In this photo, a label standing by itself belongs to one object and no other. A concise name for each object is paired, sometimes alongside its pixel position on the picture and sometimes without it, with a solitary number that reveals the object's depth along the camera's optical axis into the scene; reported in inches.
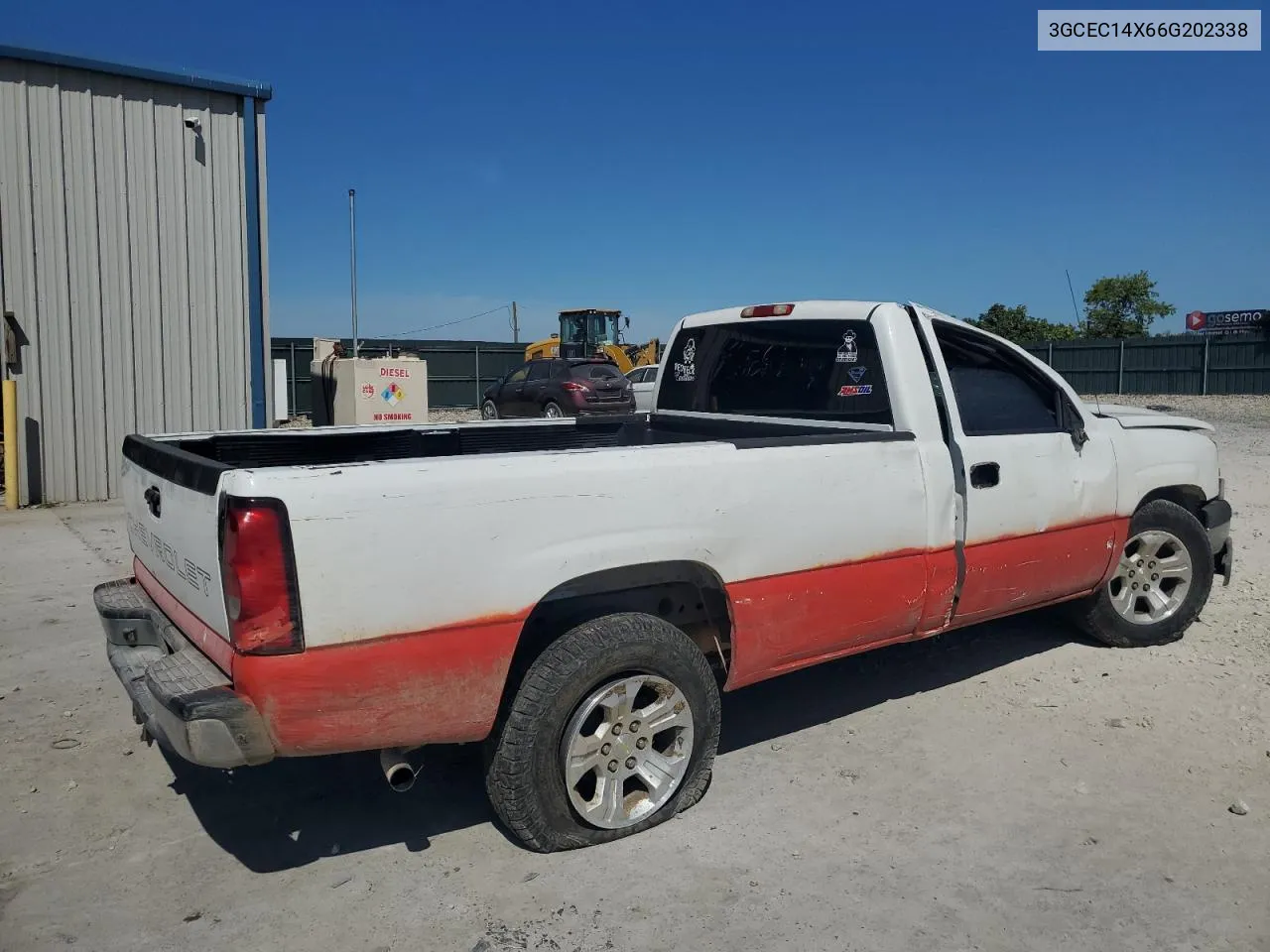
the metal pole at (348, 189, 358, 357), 1050.9
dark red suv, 859.4
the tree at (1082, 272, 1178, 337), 2228.1
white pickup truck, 109.0
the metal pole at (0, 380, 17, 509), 403.9
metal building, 417.7
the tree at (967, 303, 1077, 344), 1941.1
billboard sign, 1394.7
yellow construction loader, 1245.1
